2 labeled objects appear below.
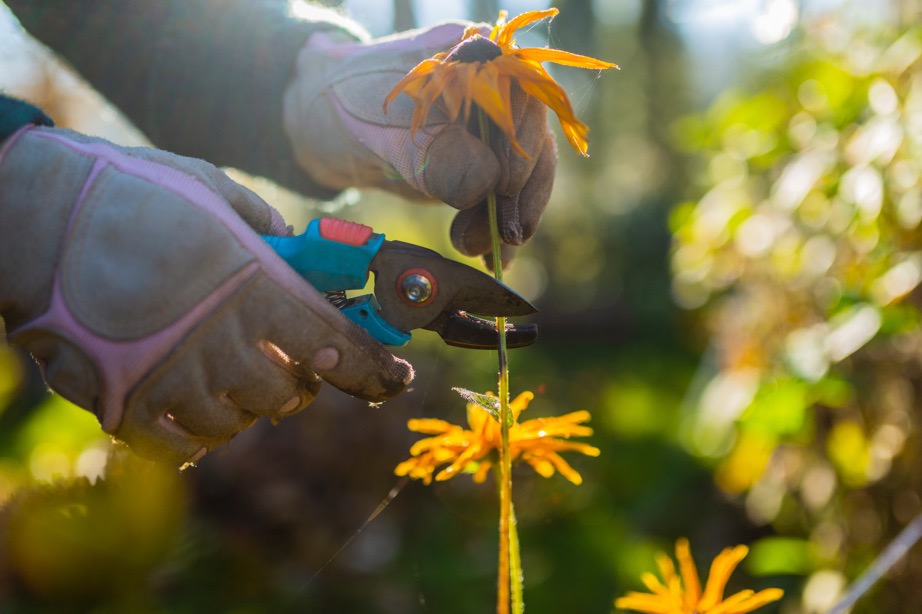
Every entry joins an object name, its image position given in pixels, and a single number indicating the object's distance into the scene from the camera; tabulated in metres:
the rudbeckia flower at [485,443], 0.72
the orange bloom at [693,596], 0.68
